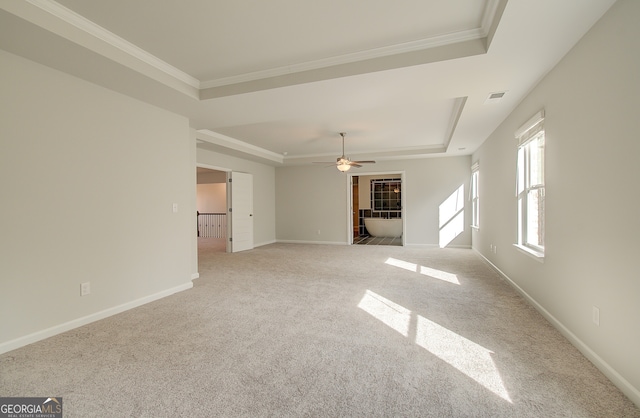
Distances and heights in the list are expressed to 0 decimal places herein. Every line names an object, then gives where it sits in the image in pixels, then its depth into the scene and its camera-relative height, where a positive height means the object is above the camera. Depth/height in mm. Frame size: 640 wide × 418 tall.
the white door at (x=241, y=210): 7160 -111
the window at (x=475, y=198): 6549 +130
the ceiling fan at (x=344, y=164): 5987 +861
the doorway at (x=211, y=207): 10688 -43
